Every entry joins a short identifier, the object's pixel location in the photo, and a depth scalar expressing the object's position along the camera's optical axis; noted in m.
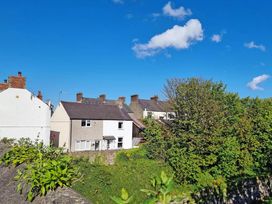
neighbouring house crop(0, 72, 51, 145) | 32.00
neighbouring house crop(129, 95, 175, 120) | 53.22
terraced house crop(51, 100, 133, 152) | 38.31
